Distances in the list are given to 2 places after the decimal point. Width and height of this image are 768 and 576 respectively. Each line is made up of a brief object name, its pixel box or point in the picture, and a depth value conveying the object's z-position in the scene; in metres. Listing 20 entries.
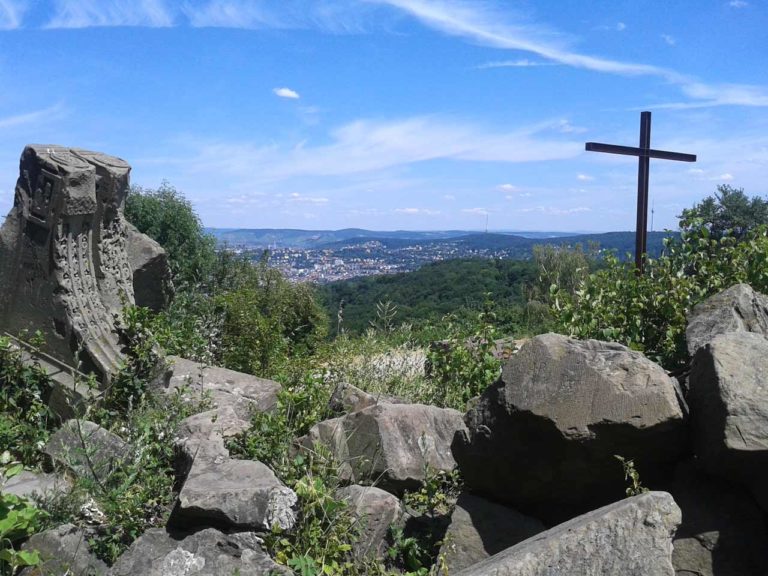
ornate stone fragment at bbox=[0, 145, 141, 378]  7.18
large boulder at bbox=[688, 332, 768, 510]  3.83
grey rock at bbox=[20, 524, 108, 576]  4.47
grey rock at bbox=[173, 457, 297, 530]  4.41
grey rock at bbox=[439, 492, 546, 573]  4.37
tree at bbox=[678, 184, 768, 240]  24.12
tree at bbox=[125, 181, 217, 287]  20.19
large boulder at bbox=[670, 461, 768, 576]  3.98
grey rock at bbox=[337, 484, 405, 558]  4.62
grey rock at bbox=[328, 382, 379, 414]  6.23
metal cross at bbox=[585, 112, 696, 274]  10.65
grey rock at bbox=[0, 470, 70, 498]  5.21
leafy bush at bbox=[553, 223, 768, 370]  6.98
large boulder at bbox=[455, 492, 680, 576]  3.35
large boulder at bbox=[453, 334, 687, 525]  4.10
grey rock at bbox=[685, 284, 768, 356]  5.36
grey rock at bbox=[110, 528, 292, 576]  4.11
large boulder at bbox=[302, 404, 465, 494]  5.19
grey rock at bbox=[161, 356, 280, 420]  6.64
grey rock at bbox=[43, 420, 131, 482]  5.11
